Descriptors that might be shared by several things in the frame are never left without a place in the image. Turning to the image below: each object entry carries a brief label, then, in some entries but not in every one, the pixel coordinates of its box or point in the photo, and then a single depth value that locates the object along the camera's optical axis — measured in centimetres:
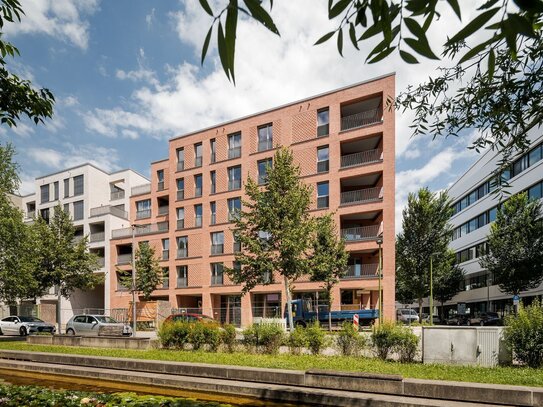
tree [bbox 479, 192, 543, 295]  3412
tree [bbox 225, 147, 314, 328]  2222
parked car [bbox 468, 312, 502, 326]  3695
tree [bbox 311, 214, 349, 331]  2855
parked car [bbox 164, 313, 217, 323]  2541
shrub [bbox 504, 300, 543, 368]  1152
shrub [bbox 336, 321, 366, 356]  1398
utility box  1221
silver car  2766
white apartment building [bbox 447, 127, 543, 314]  3991
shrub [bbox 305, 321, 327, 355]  1445
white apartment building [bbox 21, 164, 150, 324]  4978
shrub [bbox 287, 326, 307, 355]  1459
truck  2978
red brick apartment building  3359
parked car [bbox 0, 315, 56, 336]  3194
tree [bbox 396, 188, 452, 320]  3956
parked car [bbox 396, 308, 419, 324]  4392
